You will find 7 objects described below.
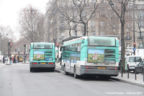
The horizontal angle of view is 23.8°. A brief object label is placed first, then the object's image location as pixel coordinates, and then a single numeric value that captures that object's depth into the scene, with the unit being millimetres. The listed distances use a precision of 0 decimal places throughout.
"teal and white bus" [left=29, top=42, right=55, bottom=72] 32719
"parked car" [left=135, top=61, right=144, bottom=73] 30138
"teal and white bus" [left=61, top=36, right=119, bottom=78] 22219
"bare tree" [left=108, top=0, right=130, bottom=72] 27822
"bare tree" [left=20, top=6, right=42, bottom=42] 89125
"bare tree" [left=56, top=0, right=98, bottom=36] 38162
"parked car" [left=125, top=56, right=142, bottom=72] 34469
